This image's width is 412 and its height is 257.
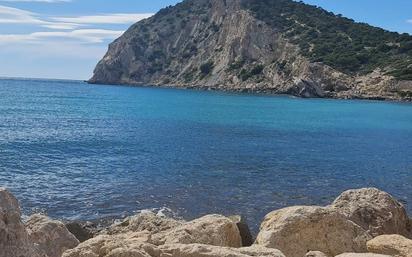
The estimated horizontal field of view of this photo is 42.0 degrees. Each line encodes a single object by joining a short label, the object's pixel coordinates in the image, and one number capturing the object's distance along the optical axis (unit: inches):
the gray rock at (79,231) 558.8
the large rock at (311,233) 398.0
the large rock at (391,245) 365.7
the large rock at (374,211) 509.4
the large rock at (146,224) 498.5
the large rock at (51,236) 411.2
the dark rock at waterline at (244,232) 514.9
